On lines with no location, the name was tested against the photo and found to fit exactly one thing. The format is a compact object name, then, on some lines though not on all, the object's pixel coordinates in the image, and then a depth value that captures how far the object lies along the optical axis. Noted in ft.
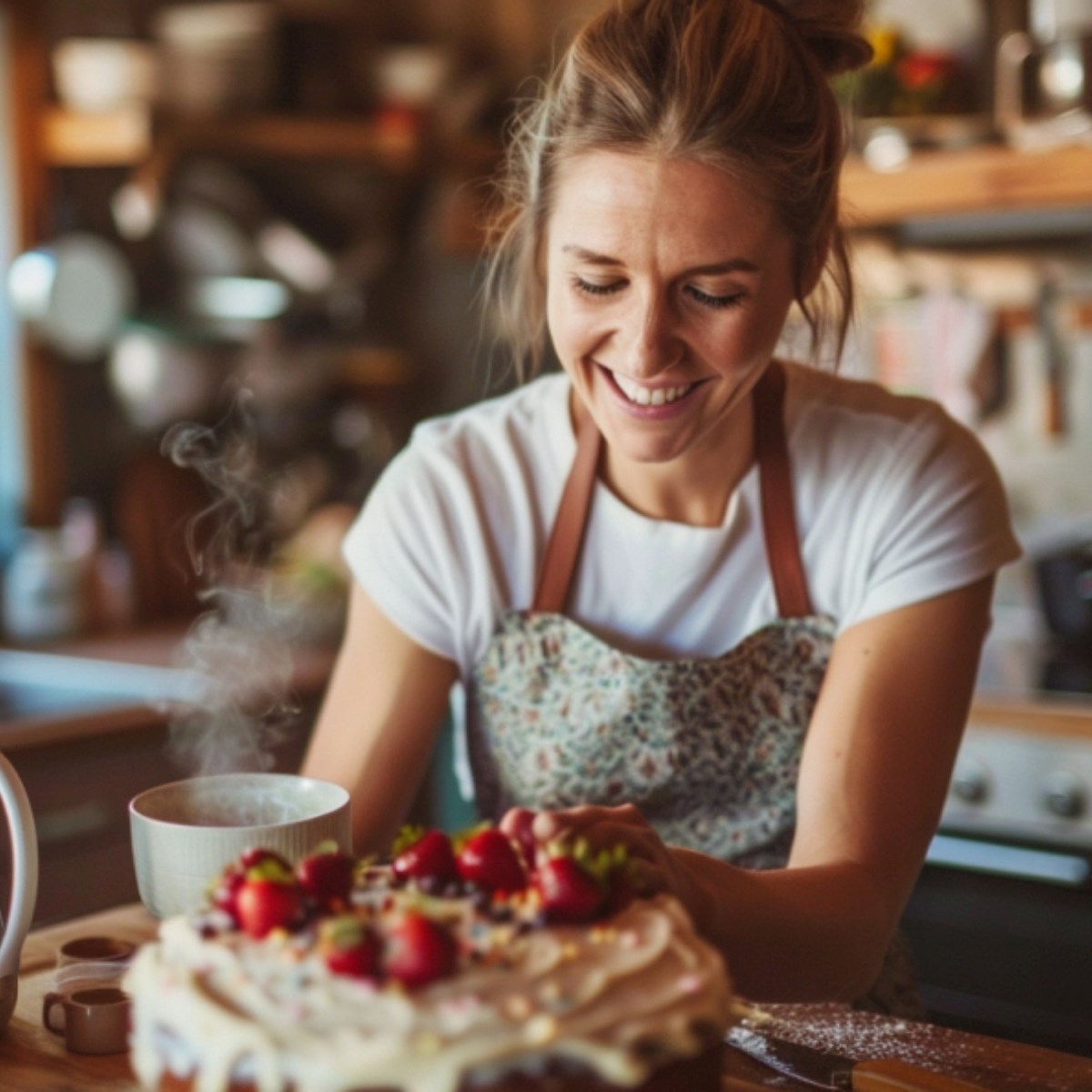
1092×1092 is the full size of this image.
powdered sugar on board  3.61
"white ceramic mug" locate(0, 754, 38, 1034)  3.54
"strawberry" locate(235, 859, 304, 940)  2.88
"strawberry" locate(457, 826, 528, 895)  3.05
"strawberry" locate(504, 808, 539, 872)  3.17
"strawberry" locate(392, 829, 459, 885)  3.10
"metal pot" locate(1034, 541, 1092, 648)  8.80
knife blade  3.35
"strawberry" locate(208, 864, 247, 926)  2.95
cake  2.57
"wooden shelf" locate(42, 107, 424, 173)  9.91
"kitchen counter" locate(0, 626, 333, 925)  7.89
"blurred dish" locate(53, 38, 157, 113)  9.94
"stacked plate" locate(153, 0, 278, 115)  10.39
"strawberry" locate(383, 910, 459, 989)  2.67
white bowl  3.56
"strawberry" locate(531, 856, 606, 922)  2.93
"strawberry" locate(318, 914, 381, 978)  2.69
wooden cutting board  3.40
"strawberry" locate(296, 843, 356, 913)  2.97
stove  7.36
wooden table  3.46
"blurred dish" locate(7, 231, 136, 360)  10.17
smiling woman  4.20
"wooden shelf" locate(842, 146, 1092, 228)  8.66
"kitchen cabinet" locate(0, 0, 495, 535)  10.14
